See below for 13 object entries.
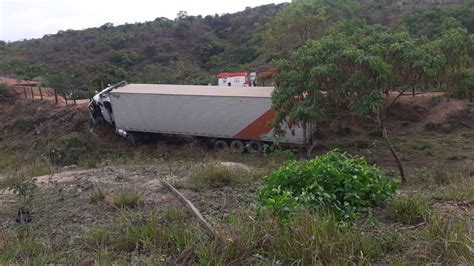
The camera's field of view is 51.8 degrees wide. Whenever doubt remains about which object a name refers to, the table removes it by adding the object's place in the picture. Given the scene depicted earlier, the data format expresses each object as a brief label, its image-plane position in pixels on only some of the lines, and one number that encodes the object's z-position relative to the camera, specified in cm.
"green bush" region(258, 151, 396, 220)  466
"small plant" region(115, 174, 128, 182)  859
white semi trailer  1953
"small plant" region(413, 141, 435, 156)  1892
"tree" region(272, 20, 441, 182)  1209
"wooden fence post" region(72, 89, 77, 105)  2954
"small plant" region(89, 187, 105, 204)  660
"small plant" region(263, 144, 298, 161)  1322
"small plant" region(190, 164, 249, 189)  716
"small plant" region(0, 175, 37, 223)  582
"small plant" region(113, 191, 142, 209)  609
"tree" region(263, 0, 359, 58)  3394
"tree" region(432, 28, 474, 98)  1257
